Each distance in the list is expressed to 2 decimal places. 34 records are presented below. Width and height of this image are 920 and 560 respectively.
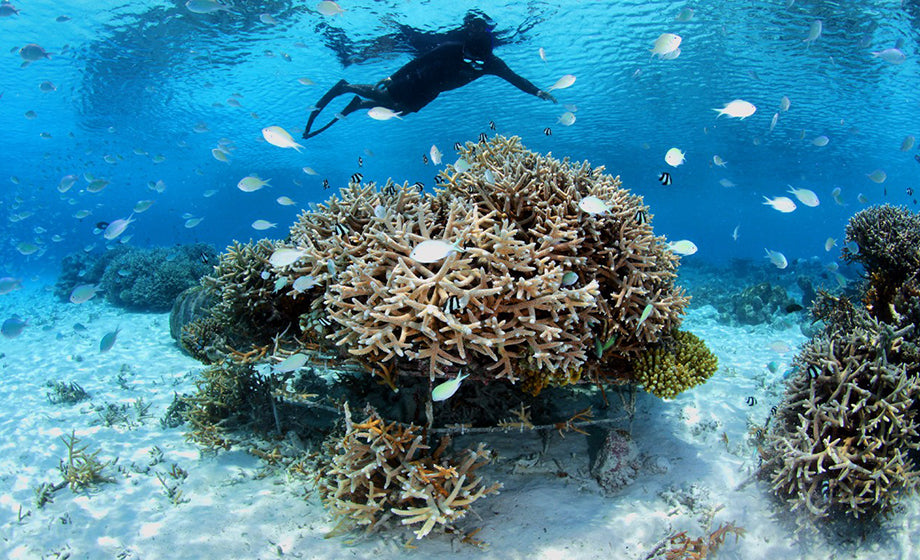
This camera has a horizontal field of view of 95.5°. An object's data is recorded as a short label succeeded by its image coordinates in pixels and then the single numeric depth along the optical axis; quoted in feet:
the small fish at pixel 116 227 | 28.02
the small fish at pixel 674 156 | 23.93
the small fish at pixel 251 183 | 24.73
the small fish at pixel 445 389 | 10.33
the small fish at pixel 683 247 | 16.98
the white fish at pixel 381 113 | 25.82
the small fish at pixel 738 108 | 24.21
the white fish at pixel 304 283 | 14.28
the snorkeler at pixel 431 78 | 36.60
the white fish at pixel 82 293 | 25.53
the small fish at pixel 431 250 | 10.52
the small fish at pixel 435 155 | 24.55
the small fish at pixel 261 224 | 24.80
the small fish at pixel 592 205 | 13.44
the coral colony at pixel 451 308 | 11.79
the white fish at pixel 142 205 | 37.48
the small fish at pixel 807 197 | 25.38
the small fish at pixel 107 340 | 23.34
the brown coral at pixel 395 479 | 12.26
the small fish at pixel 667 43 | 24.16
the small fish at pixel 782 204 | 25.57
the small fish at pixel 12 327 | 25.04
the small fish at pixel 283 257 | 14.29
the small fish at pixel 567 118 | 34.54
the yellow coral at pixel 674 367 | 14.40
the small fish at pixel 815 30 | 35.50
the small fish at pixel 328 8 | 32.81
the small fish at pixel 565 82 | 29.42
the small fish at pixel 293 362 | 13.23
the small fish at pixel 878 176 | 40.28
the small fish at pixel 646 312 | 12.97
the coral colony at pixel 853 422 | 12.92
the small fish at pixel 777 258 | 29.01
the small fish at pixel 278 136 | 21.40
